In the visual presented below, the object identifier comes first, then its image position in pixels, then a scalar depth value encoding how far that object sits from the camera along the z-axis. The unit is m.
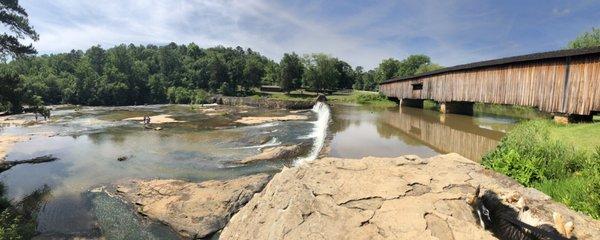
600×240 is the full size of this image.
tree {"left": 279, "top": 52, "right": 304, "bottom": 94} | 84.62
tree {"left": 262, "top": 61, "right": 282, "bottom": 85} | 90.22
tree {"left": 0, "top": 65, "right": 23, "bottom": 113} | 17.58
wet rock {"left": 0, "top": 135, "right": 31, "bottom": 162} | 25.33
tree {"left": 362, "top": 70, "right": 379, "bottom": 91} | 129.65
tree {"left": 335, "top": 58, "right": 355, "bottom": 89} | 99.39
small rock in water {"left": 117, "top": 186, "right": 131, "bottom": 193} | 14.60
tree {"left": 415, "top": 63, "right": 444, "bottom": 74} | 75.25
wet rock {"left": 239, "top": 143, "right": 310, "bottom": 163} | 18.72
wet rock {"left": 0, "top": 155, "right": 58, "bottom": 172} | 20.38
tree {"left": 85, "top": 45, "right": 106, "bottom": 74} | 107.19
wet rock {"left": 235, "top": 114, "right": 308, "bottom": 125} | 38.31
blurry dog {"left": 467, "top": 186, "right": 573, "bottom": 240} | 6.14
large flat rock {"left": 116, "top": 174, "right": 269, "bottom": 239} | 11.02
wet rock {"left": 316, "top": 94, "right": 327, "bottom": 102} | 61.28
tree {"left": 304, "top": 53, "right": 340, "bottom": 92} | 85.31
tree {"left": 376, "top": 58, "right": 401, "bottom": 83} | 102.31
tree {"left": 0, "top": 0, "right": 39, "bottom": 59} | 17.86
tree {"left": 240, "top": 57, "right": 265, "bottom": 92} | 94.50
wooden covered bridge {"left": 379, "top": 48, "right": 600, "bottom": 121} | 18.45
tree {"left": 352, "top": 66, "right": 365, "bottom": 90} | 129.34
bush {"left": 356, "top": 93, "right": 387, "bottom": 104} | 62.36
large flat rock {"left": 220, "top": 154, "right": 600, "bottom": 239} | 5.54
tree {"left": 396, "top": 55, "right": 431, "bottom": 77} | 94.00
